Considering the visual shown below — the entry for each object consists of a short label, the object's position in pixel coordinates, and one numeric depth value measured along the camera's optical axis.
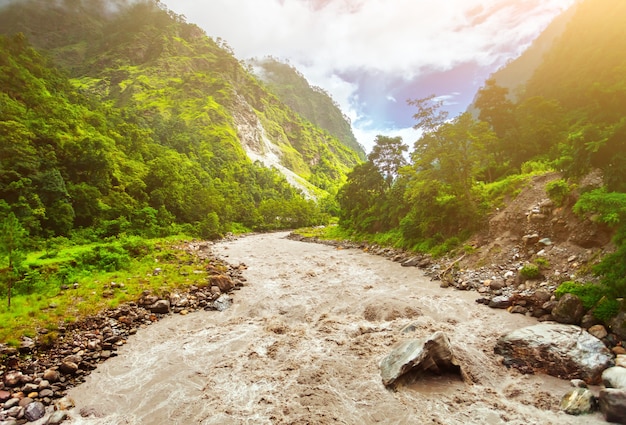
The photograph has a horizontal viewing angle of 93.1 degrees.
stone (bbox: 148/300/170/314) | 17.47
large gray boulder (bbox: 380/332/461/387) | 10.14
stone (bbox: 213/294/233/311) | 18.45
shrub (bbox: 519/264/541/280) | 16.38
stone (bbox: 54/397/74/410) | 9.80
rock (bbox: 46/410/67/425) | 9.05
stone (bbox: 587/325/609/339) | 10.72
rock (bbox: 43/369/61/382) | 11.02
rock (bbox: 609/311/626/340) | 10.40
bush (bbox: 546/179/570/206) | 18.77
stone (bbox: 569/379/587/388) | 9.00
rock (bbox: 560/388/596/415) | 7.98
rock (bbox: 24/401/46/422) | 9.15
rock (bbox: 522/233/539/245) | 19.05
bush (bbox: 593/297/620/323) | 11.10
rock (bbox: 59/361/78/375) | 11.55
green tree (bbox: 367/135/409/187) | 48.69
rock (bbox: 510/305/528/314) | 14.49
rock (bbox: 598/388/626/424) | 7.36
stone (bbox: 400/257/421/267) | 27.50
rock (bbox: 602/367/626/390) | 8.11
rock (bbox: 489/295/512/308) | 15.52
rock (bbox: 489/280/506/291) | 17.58
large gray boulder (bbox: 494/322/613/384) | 9.39
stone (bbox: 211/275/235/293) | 21.69
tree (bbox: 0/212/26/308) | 15.02
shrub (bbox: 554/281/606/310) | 12.11
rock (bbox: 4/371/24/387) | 10.50
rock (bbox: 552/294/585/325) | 12.20
